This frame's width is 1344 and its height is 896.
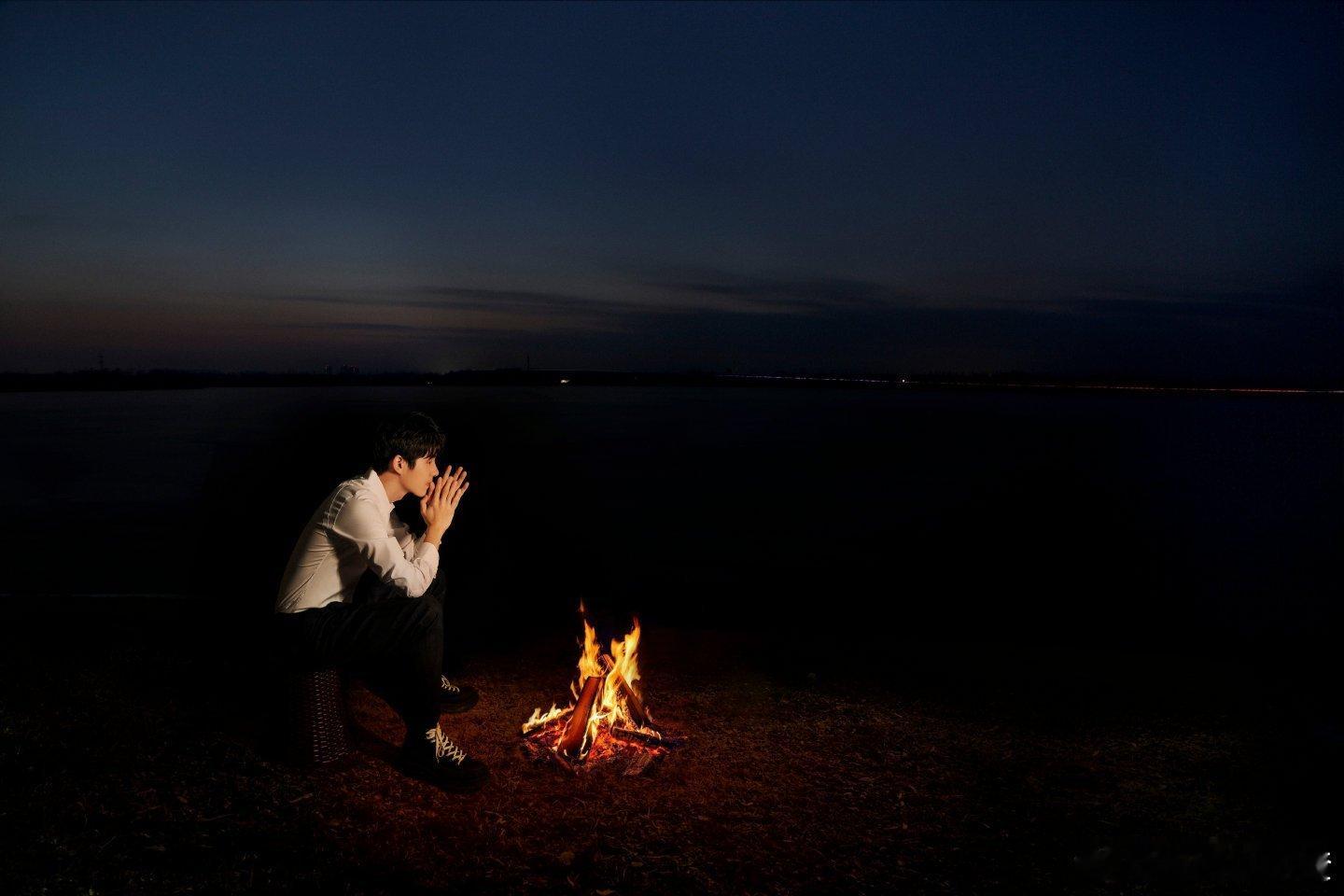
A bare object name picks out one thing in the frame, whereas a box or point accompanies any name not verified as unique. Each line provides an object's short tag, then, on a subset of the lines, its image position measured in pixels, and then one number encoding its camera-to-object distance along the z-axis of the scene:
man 4.30
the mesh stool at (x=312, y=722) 4.55
